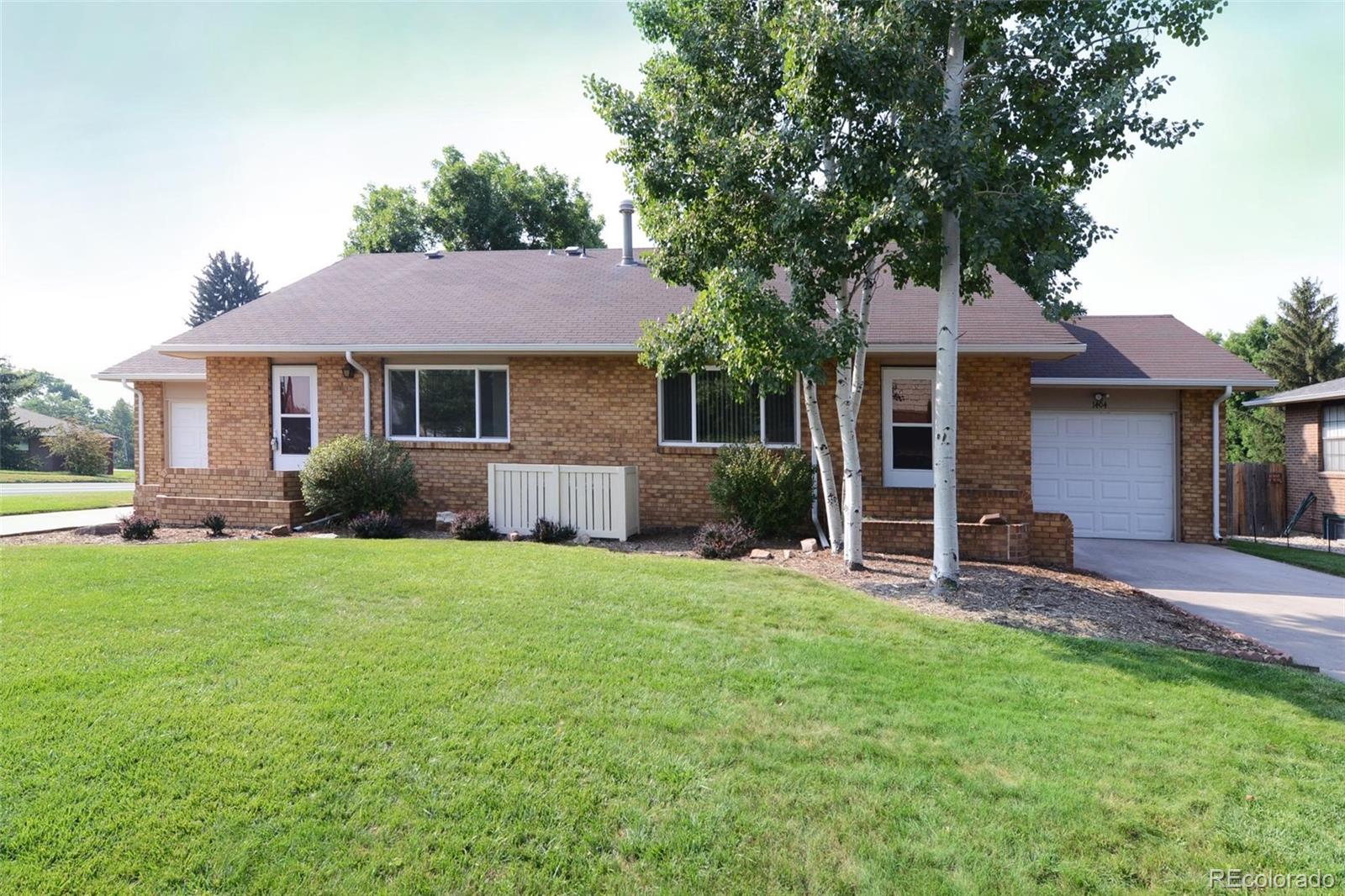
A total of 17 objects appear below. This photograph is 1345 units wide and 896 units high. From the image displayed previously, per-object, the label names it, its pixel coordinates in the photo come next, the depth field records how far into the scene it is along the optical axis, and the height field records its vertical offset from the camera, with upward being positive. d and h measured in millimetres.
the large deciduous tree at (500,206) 26672 +10166
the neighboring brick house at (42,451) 34781 +469
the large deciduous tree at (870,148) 6422 +3157
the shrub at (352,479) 10594 -375
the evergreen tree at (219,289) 44156 +11260
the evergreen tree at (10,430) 34219 +1572
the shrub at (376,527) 9797 -1048
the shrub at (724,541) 8859 -1221
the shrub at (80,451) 32969 +442
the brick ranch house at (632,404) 10789 +832
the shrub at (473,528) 9898 -1096
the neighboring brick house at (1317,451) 14112 -177
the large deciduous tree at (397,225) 27234 +9493
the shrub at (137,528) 9656 -1012
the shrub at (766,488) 9938 -564
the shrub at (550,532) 9898 -1189
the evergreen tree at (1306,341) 23812 +3732
